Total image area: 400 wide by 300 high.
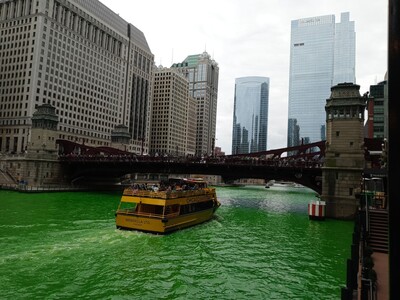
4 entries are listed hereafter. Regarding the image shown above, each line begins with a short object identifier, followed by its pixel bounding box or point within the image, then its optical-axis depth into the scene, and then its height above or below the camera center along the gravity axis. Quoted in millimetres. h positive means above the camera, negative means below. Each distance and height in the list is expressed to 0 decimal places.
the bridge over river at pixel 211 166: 57531 +1289
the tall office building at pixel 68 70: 125938 +42034
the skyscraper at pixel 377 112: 109250 +22813
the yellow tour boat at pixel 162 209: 33750 -4236
